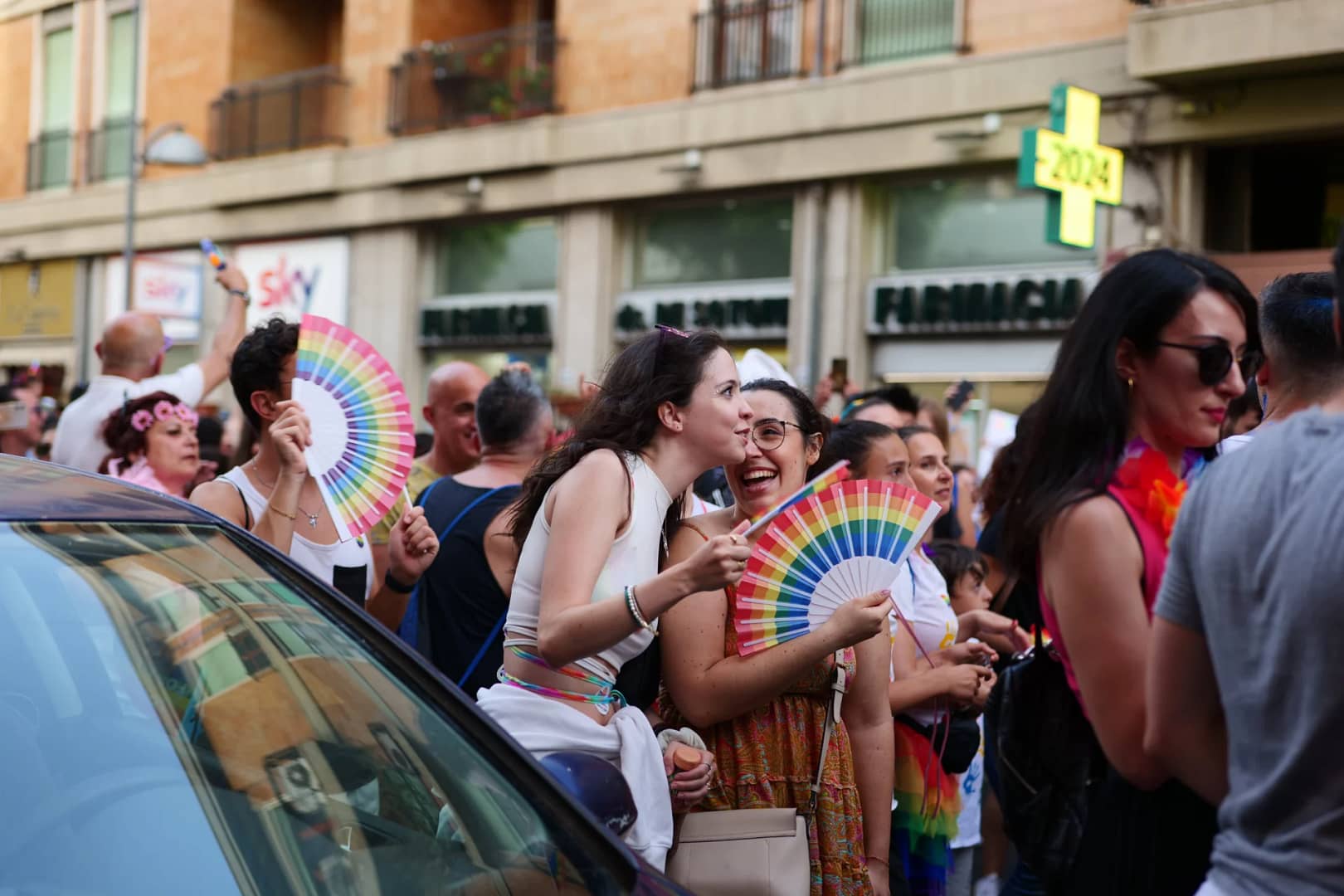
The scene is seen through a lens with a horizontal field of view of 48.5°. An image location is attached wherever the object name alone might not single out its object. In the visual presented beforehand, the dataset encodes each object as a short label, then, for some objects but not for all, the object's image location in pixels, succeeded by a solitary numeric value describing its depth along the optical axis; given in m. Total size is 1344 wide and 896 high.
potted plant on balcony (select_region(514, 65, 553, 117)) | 18.52
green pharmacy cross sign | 12.61
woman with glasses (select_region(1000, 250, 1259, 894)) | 2.26
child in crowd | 4.83
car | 2.13
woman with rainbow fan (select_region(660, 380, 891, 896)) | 3.31
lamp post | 17.36
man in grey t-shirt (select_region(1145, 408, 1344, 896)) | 1.78
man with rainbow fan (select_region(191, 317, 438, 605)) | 3.94
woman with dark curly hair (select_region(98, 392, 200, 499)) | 5.48
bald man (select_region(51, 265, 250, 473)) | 6.14
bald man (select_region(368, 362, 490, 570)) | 5.77
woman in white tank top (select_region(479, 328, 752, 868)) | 3.03
